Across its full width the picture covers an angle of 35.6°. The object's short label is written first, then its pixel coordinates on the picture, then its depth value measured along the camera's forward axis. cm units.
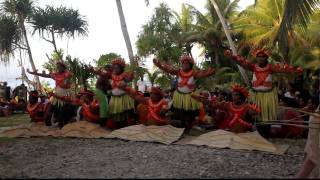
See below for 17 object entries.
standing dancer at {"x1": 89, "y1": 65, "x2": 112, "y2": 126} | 925
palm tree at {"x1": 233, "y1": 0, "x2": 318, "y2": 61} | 2009
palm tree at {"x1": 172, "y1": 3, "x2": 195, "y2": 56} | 2803
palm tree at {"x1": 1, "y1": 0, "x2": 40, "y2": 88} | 2150
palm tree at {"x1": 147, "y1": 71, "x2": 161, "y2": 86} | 2141
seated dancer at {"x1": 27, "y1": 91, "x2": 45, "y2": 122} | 1007
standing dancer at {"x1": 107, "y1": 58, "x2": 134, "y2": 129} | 913
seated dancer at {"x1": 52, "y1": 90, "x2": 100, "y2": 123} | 938
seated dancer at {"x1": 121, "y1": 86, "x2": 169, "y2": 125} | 867
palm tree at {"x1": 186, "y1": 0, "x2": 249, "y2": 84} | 2547
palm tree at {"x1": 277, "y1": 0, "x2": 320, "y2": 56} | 778
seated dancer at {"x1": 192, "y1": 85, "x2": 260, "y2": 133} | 807
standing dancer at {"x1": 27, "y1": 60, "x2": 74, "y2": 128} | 970
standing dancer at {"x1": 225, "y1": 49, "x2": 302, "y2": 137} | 845
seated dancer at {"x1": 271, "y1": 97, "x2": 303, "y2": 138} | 855
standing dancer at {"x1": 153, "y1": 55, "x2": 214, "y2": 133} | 873
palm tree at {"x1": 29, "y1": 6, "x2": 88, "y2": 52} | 2250
